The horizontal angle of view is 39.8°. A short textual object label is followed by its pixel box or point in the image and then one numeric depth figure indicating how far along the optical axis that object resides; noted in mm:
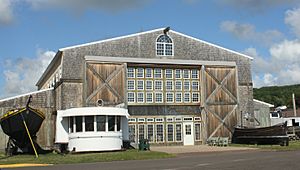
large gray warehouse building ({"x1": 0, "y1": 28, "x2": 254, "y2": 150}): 32000
